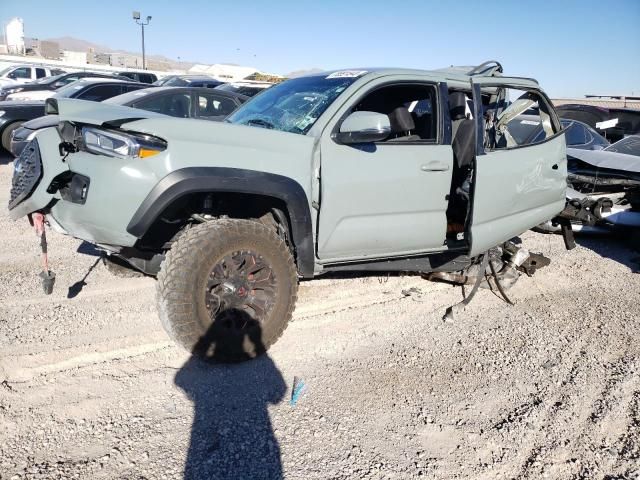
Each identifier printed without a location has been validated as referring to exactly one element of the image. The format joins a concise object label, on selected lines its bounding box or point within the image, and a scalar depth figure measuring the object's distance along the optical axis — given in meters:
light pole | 38.24
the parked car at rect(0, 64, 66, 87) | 19.55
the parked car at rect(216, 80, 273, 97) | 15.12
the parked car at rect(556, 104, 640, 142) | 10.06
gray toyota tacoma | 2.82
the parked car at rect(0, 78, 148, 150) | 9.43
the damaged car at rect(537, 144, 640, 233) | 6.14
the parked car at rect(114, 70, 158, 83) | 20.38
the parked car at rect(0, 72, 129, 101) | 12.60
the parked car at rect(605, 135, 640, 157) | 7.32
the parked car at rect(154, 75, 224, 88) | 18.10
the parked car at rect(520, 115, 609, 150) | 7.80
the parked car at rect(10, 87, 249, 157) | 7.95
